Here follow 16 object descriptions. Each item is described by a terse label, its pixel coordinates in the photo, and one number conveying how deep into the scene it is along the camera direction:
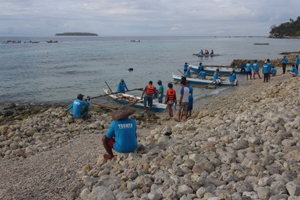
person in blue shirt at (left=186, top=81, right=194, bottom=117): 10.59
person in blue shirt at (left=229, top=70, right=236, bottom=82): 22.48
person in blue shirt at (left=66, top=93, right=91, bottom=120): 10.38
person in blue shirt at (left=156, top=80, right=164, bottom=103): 13.93
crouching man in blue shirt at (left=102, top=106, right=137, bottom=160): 5.41
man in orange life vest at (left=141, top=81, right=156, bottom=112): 13.48
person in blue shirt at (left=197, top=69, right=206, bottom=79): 23.62
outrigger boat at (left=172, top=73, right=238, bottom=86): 22.41
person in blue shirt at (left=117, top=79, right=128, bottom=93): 16.39
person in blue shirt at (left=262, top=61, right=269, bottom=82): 20.30
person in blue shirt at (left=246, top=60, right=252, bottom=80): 23.39
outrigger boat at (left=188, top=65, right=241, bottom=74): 29.29
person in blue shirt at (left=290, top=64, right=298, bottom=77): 19.66
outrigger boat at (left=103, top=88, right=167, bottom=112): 14.21
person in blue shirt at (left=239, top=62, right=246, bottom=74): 28.84
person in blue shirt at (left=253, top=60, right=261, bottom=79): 22.89
